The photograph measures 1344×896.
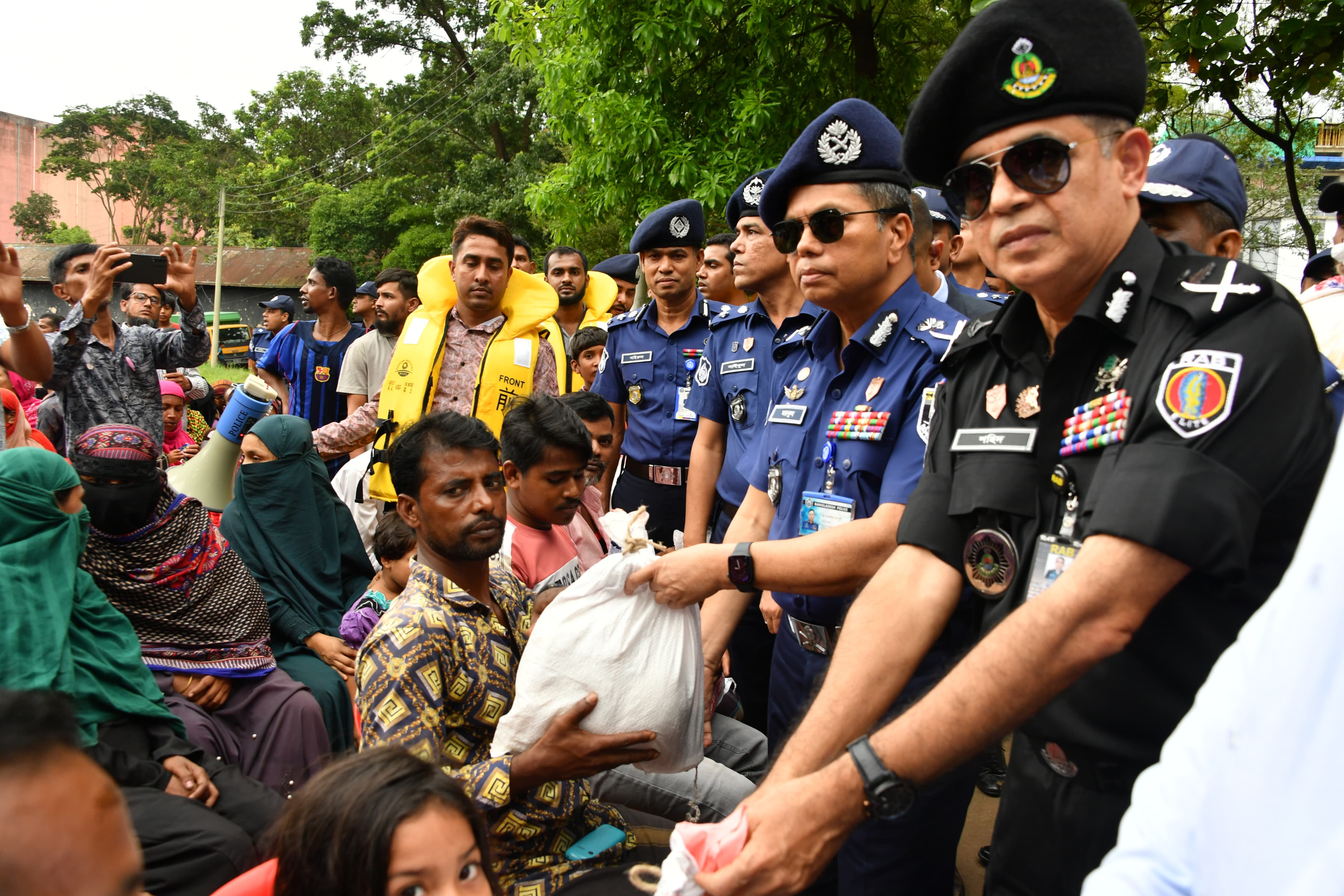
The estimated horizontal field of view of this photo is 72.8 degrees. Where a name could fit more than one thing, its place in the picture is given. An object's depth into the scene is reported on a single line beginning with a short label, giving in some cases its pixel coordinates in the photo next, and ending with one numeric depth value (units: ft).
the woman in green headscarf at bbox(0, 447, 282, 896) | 8.50
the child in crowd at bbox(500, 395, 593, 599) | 10.78
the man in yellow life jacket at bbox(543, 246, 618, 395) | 23.13
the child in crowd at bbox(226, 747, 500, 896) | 4.95
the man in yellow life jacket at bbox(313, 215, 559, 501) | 16.17
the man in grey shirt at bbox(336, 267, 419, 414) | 20.44
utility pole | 80.94
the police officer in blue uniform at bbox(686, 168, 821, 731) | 12.99
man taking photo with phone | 15.66
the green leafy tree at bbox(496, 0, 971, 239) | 24.66
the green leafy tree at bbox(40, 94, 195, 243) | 147.84
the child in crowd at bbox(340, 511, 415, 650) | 12.01
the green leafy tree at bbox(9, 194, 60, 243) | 157.58
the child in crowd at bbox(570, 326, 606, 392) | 20.24
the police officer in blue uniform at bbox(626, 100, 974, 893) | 6.86
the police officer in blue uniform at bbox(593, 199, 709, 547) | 16.21
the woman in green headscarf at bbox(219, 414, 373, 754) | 12.64
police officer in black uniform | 3.99
